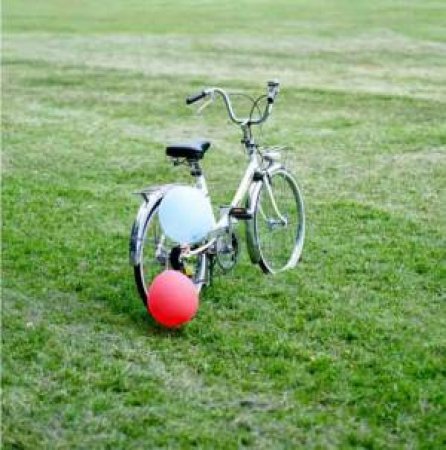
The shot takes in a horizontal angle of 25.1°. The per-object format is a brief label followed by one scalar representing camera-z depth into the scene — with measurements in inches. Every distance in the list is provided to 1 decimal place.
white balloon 193.9
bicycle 198.1
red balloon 187.9
